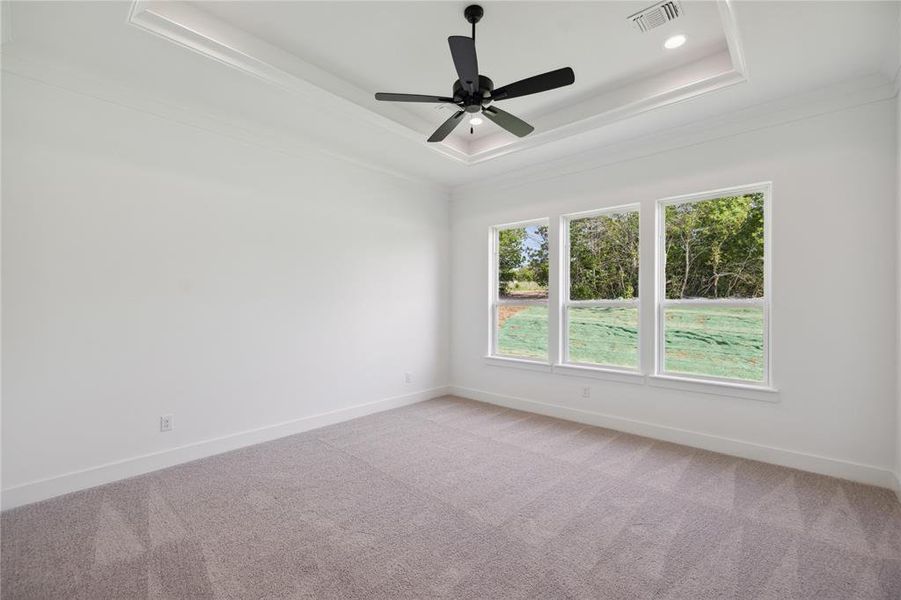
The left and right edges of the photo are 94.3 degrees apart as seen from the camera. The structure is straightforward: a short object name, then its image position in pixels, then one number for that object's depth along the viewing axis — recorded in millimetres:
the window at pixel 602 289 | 4184
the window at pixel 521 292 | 4891
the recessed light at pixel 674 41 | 2812
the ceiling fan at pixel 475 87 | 2205
